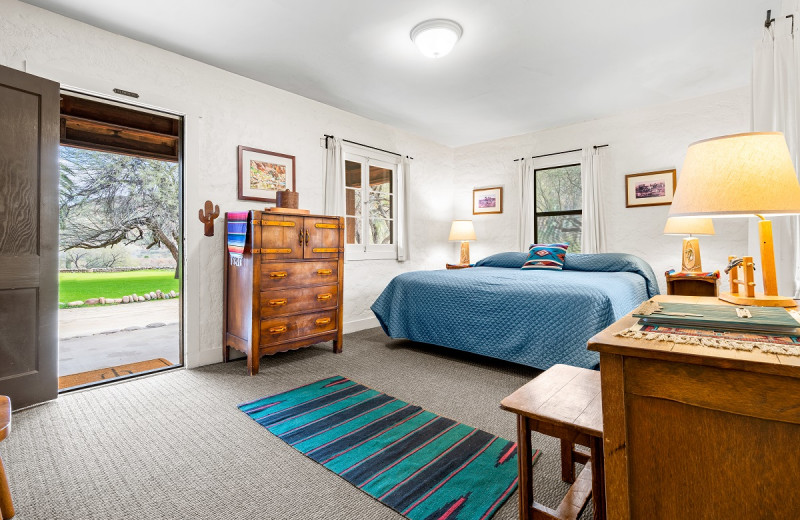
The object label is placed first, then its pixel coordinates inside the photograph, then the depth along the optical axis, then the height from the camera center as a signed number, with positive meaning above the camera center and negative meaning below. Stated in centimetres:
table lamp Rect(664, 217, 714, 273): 287 +26
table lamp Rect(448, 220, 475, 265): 527 +48
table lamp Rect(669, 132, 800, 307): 113 +26
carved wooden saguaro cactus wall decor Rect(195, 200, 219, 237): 319 +47
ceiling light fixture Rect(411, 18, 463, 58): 259 +163
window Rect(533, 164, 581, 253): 481 +79
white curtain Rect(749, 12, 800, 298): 187 +85
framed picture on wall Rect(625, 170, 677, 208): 405 +84
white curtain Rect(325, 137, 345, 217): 412 +102
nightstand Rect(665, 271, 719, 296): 266 -15
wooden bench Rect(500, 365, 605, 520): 112 -47
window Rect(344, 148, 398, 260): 448 +80
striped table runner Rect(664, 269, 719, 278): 268 -8
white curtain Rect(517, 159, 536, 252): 500 +78
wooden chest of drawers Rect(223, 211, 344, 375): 296 -14
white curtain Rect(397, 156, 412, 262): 495 +77
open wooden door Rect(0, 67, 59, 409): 222 +23
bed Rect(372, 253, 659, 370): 256 -31
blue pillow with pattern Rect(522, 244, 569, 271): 412 +11
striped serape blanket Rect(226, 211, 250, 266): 299 +31
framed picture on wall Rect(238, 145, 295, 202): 346 +94
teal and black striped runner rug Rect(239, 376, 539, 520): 149 -88
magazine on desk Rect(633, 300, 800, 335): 90 -15
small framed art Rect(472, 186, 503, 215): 537 +97
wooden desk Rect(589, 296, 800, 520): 75 -36
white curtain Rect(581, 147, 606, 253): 441 +73
